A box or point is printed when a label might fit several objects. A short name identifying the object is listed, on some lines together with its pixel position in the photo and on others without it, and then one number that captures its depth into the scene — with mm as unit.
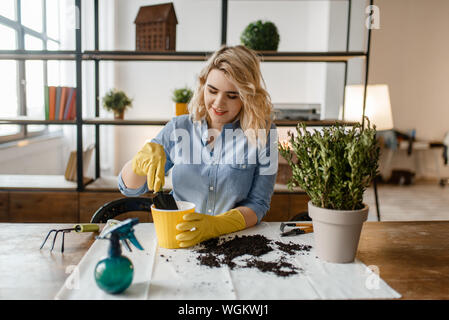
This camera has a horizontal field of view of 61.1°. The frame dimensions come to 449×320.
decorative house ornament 2422
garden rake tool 1012
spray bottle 672
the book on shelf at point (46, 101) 2455
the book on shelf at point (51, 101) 2455
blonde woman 1292
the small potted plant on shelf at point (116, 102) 2650
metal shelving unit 2355
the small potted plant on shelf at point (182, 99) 2494
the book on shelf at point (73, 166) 2598
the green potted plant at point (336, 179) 792
